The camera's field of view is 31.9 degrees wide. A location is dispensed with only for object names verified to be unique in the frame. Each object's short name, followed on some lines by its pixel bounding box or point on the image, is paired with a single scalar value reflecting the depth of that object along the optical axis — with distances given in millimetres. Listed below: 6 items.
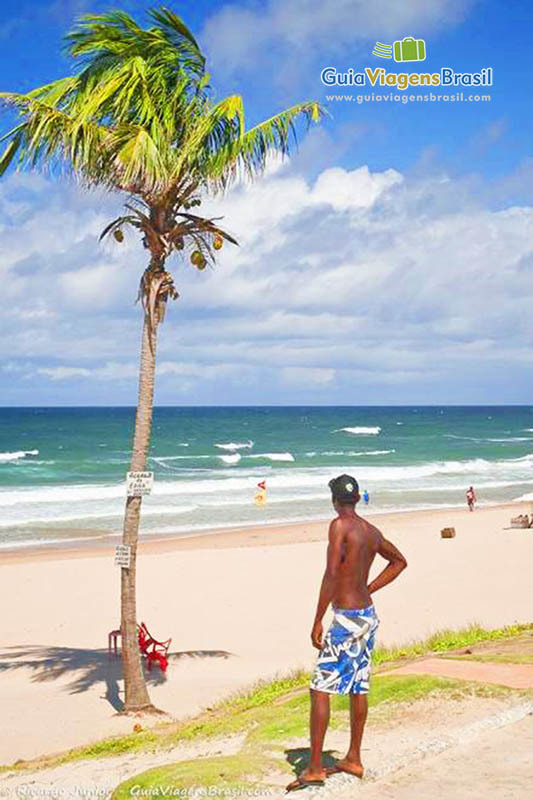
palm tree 9922
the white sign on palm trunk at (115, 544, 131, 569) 10477
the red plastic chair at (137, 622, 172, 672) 12934
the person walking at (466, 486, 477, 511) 36988
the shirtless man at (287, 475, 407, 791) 5473
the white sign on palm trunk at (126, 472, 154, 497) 10414
